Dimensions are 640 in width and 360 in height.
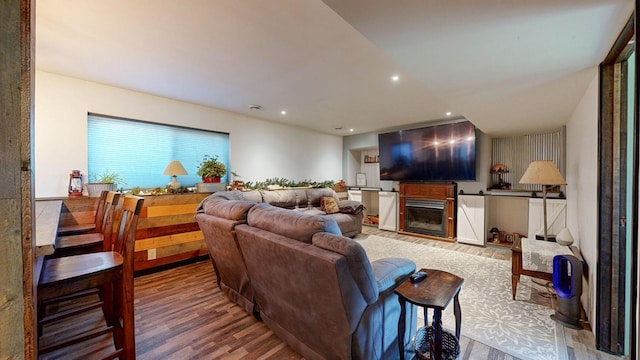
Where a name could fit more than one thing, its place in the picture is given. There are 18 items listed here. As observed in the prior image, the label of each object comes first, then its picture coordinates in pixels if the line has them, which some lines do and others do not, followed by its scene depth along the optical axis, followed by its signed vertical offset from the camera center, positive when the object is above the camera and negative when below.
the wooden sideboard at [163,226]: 2.90 -0.66
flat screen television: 4.68 +0.53
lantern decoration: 3.00 -0.07
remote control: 1.61 -0.65
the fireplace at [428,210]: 4.92 -0.66
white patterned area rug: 1.91 -1.28
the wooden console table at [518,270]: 2.37 -0.91
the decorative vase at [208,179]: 3.94 -0.01
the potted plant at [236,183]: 4.46 -0.09
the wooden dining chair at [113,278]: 1.36 -0.57
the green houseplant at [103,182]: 3.04 -0.06
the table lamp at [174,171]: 3.60 +0.11
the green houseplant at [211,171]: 3.96 +0.12
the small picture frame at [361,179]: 6.98 -0.01
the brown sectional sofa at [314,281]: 1.31 -0.63
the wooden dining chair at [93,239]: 2.12 -0.58
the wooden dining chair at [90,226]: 2.56 -0.54
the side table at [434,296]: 1.36 -0.67
